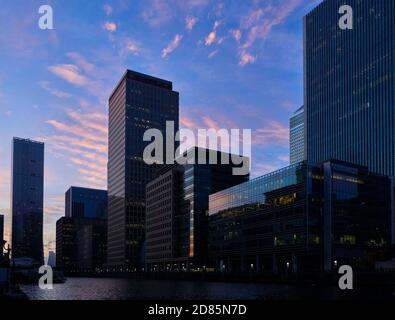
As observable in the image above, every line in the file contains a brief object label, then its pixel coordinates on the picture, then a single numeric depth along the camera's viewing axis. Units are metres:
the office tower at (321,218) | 150.50
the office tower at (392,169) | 198.69
